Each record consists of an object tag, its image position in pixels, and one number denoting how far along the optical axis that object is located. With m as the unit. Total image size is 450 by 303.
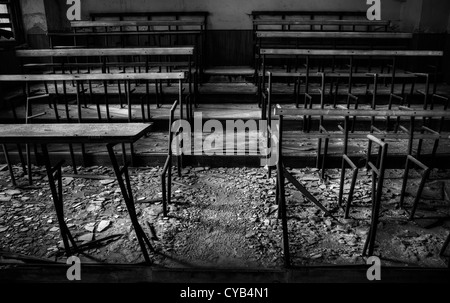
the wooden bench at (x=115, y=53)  4.71
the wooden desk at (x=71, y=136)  1.92
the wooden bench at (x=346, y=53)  4.48
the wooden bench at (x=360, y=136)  2.29
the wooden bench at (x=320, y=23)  6.91
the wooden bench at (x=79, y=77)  3.71
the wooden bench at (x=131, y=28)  6.12
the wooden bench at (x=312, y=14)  7.91
